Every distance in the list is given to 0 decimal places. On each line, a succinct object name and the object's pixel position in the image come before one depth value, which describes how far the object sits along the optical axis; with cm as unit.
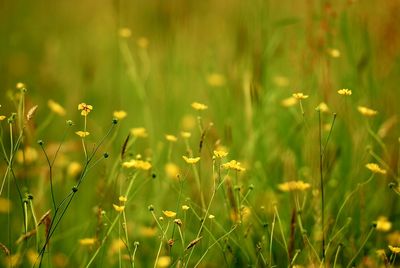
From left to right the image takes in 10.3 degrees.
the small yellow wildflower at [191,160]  250
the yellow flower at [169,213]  248
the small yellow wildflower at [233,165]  250
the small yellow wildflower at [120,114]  264
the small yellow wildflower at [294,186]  257
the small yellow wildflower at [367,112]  262
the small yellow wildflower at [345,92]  253
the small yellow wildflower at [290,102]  277
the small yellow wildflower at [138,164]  253
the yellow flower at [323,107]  268
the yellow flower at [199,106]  262
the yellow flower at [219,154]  251
